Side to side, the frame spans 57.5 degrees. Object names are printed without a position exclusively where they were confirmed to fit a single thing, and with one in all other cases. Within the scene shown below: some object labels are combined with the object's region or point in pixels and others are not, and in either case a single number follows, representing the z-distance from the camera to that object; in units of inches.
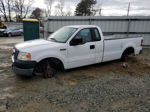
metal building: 395.5
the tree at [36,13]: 2105.6
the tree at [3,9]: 1888.5
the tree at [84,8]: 1610.5
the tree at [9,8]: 1934.1
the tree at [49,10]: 2181.3
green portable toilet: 346.9
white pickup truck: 154.6
